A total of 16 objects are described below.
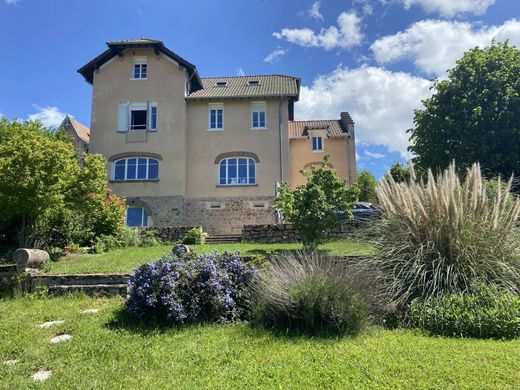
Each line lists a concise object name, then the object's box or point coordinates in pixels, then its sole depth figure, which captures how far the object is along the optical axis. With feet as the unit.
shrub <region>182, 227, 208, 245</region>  55.62
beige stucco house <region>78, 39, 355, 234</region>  75.20
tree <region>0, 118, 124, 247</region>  35.47
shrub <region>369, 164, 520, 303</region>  19.36
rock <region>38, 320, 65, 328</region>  19.11
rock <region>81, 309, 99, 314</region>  21.13
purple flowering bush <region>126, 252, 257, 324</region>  19.17
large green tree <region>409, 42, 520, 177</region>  57.00
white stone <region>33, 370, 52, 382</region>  13.42
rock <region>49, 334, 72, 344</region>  17.16
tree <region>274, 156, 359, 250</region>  39.55
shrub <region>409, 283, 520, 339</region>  17.07
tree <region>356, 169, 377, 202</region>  102.69
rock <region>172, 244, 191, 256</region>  22.63
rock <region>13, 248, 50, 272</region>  26.22
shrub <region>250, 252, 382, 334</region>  17.42
